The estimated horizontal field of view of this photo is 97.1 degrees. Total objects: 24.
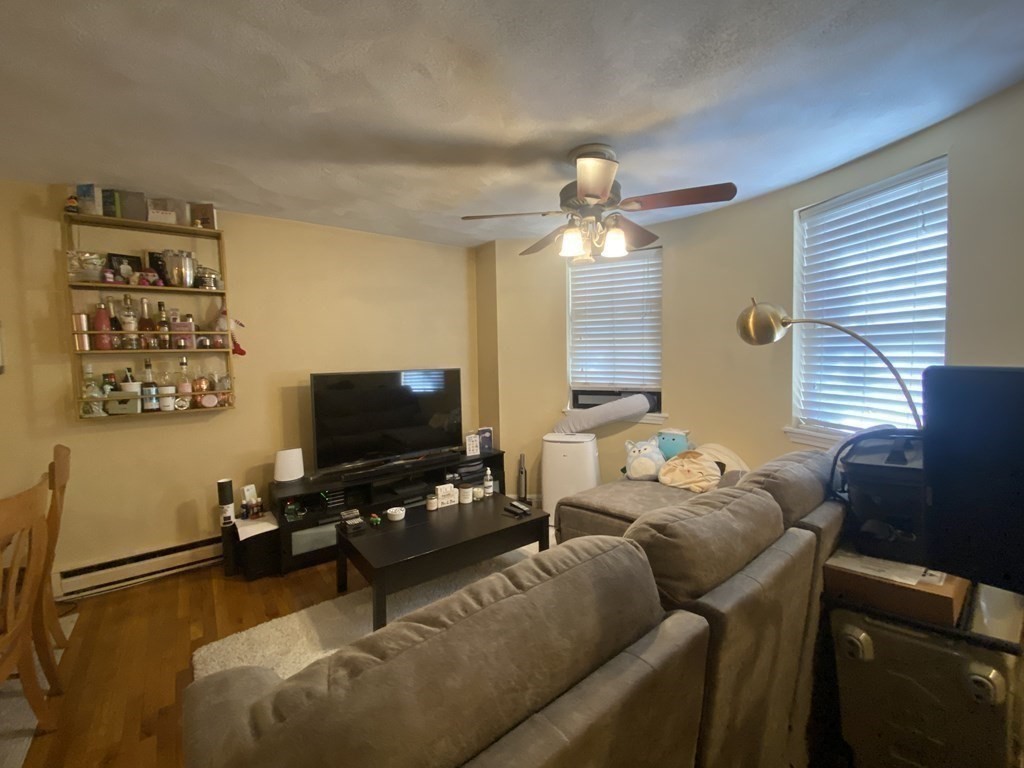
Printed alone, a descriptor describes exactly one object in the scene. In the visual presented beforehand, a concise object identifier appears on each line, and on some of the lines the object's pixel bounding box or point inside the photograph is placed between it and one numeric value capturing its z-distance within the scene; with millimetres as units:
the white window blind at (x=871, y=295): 2131
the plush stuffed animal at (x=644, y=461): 3119
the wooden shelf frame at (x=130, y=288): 2498
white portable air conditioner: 3496
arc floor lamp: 2016
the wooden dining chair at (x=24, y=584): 1526
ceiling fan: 2064
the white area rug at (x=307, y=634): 2027
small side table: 2729
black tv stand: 2830
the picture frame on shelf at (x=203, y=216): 2797
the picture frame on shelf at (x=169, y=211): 2654
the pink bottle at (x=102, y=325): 2520
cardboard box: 1215
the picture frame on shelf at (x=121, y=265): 2617
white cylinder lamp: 3006
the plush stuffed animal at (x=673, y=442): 3299
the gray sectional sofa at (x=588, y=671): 633
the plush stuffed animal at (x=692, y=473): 2857
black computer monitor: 657
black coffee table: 2121
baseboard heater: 2607
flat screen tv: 3123
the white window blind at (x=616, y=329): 3666
